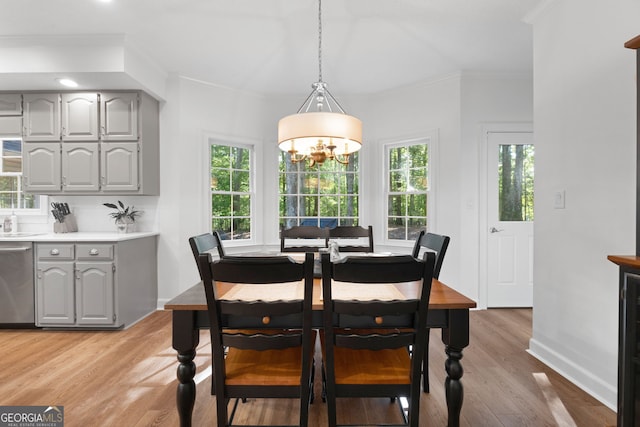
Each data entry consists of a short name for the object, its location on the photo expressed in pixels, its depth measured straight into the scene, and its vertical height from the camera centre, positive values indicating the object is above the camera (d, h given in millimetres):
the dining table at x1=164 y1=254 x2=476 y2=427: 1555 -553
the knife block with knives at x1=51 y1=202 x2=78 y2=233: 3896 -66
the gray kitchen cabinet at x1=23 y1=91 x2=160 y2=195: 3729 +747
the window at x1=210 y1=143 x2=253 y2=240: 4477 +291
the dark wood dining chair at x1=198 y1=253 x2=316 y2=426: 1335 -492
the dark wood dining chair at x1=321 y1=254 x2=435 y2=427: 1345 -497
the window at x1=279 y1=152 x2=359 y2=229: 4816 +238
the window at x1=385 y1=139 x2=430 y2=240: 4410 +309
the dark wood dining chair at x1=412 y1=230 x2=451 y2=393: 2135 -237
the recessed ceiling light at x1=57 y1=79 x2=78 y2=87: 3465 +1315
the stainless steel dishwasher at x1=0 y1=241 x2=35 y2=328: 3398 -714
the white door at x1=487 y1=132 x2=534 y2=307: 4043 -94
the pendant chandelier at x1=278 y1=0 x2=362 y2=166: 2137 +489
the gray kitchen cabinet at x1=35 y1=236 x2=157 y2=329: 3375 -700
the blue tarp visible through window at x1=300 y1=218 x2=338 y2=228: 4828 -138
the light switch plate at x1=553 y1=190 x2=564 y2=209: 2531 +93
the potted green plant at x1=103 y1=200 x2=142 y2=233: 3924 -32
